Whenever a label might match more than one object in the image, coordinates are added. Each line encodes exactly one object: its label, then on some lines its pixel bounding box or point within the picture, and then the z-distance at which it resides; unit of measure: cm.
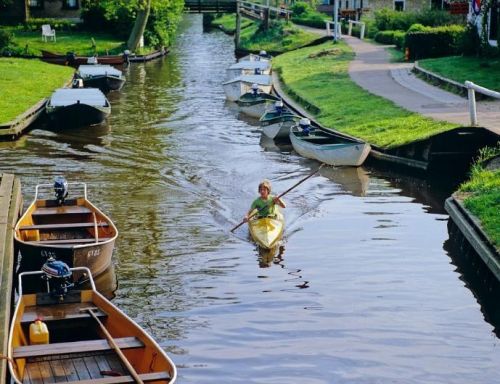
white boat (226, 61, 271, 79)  5271
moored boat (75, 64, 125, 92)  4891
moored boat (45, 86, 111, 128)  3825
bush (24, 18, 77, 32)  7100
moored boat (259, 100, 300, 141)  3525
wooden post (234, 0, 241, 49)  7450
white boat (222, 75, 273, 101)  4597
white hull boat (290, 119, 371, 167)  2953
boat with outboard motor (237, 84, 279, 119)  4150
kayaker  2209
